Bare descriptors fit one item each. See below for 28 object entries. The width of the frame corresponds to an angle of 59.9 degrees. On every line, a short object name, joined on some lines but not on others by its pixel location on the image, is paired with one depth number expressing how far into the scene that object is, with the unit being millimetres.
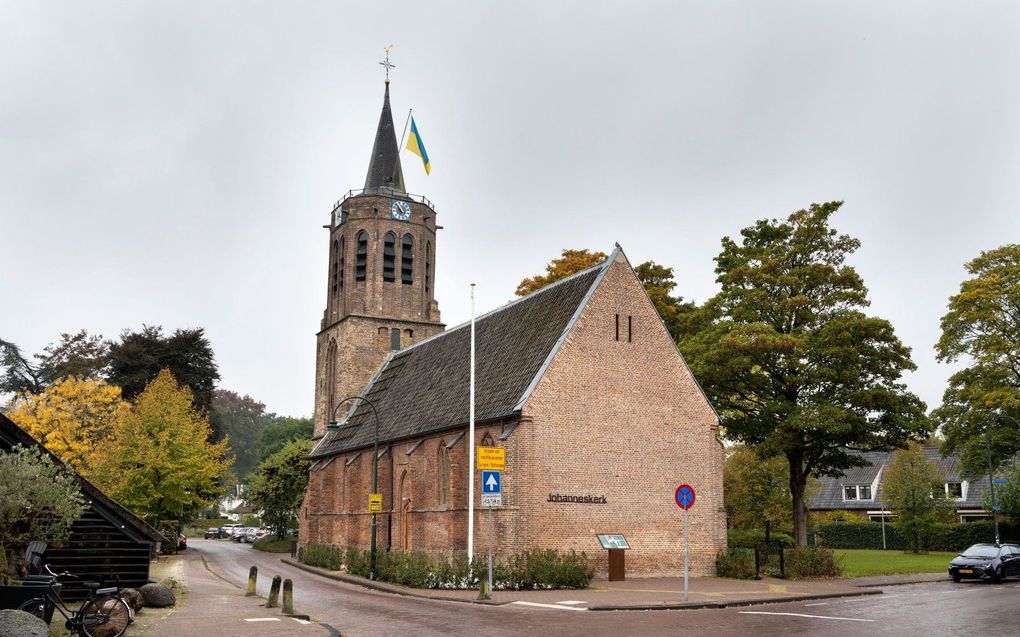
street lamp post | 33156
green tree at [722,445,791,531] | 49094
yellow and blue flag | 44531
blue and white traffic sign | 25219
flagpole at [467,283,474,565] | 28781
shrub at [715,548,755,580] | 31047
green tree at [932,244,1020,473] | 41625
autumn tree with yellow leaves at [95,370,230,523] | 43562
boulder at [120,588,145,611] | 18531
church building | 30312
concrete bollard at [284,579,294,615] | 20467
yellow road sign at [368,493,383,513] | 34594
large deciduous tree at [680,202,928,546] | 34312
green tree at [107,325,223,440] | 60250
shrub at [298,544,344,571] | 40500
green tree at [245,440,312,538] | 62406
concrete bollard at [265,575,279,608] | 21531
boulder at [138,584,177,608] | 21172
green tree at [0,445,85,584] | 14906
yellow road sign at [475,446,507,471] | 25766
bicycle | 14961
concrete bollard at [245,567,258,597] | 25191
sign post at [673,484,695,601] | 23812
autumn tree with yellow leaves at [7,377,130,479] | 49500
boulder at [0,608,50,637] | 12414
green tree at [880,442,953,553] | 51656
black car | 29594
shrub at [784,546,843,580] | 30812
